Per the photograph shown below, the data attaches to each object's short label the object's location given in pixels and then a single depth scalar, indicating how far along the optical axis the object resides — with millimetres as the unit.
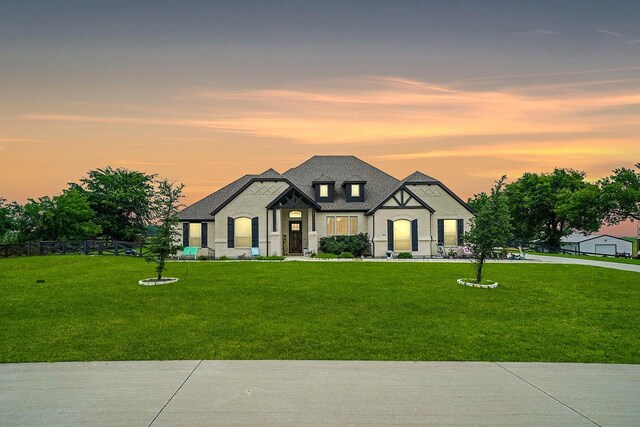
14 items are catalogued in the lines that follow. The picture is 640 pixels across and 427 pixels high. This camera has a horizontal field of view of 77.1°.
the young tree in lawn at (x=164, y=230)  17109
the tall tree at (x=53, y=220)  40375
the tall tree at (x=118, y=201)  49000
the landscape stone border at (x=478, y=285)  16172
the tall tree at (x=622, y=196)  47875
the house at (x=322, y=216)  32719
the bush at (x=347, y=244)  32562
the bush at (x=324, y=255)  30516
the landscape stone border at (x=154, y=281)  16500
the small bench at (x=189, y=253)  31500
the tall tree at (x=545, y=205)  53219
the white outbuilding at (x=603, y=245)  55844
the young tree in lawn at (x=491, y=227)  17000
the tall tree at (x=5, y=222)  39500
